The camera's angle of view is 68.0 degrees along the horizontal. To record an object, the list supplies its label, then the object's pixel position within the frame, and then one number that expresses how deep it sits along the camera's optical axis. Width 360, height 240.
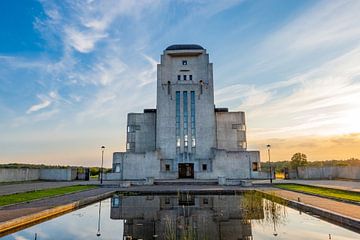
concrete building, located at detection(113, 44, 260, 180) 43.00
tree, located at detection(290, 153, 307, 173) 65.62
